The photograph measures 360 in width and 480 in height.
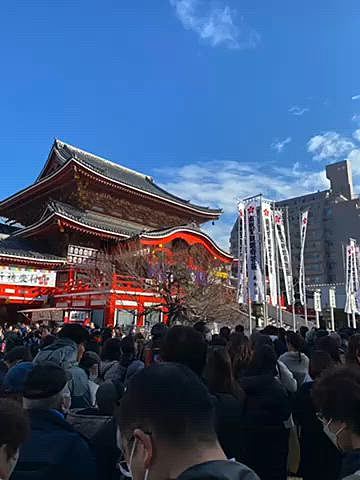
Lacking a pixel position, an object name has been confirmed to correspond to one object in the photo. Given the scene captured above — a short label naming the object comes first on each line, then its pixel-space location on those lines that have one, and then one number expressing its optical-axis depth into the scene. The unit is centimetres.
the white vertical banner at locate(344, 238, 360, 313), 2197
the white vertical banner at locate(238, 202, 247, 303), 1447
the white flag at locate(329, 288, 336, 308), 2110
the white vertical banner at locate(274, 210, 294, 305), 1490
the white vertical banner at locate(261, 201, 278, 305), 1381
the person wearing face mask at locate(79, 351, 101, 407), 459
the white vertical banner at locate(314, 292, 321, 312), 2106
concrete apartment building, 6169
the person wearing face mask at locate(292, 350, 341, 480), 321
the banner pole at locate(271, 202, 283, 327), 1430
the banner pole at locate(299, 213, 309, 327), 2026
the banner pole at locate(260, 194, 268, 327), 1362
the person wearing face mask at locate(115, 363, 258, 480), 115
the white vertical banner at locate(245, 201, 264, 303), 1349
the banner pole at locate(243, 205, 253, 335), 1421
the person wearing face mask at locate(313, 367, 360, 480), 193
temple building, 1844
